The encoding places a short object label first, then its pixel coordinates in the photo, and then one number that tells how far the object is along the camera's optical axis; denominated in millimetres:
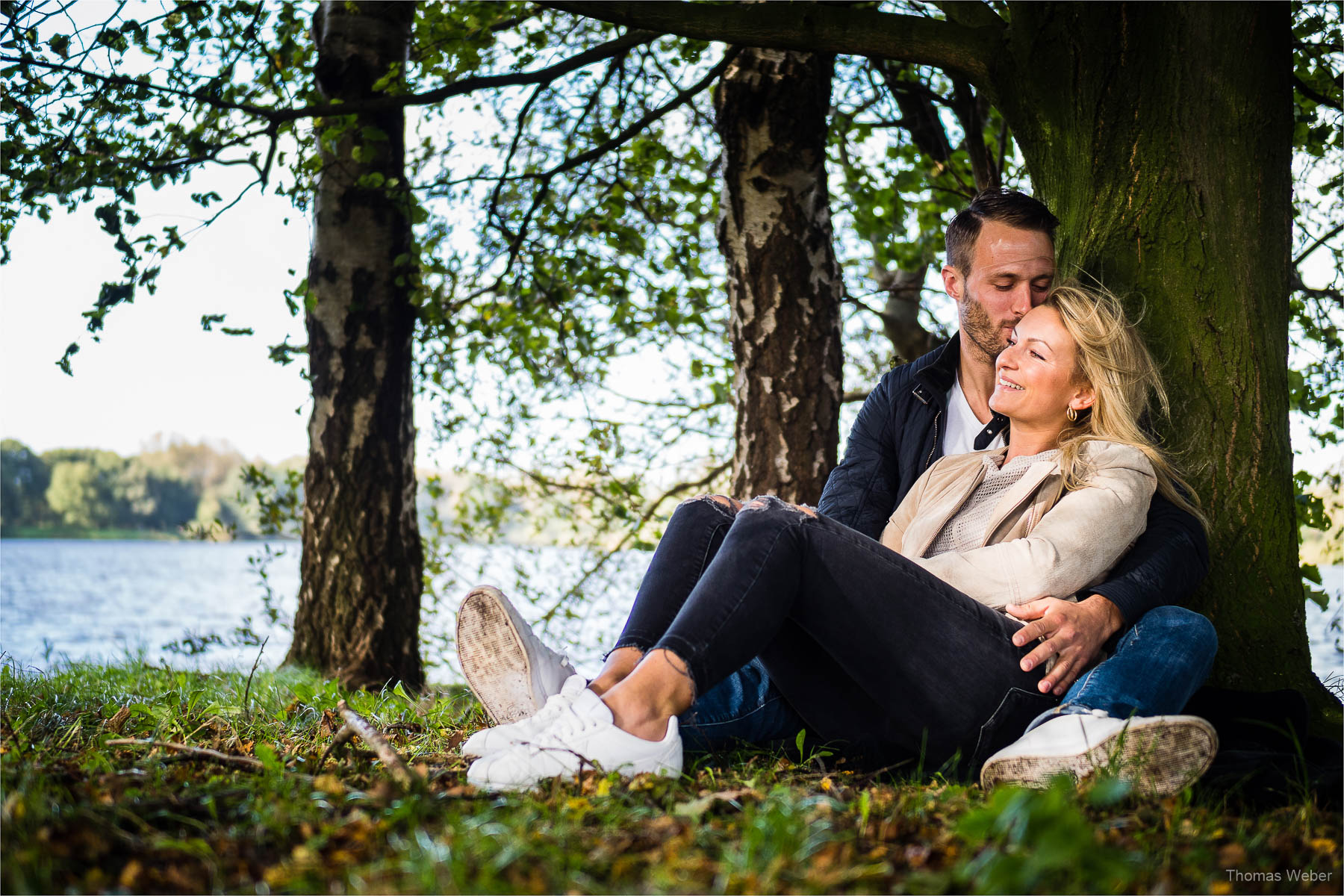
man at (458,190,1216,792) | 2039
